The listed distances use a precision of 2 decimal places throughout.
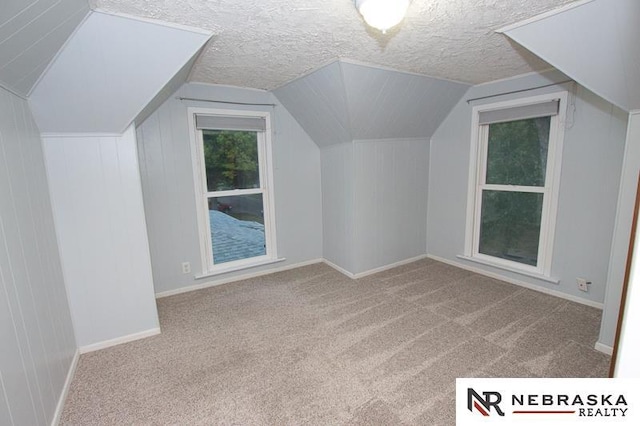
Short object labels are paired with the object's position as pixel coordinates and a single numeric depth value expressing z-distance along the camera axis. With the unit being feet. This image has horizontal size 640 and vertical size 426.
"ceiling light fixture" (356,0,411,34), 4.51
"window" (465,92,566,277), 9.20
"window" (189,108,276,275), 10.17
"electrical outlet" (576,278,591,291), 8.65
